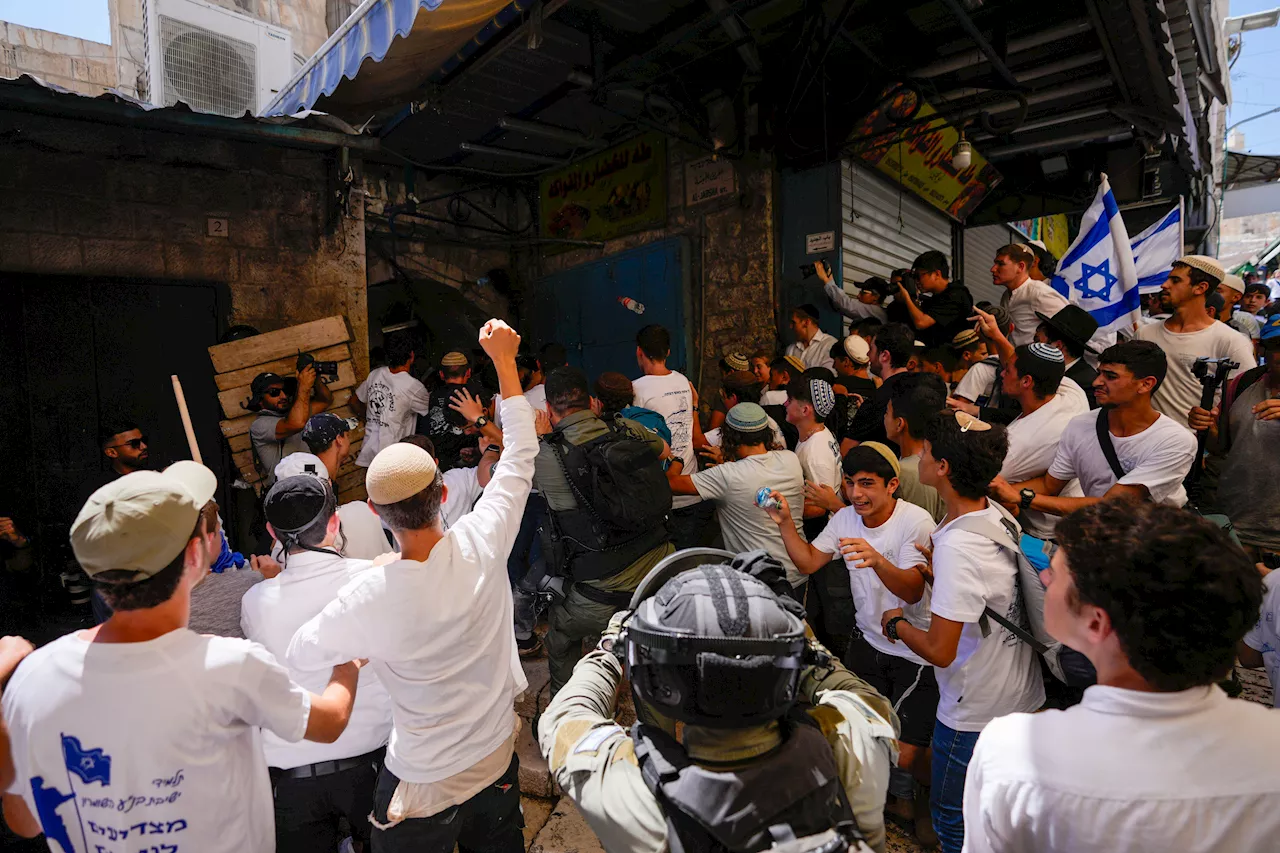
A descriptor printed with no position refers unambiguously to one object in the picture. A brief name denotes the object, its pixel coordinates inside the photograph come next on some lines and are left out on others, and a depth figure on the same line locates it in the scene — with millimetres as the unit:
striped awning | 4391
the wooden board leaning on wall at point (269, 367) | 4949
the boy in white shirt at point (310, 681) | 2135
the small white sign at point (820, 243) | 6568
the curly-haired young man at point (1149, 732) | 1082
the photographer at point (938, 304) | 5496
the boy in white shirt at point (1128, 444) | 2918
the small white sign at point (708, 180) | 7019
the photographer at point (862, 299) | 6102
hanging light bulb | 6133
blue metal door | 7527
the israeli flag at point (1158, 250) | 5242
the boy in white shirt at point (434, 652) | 1854
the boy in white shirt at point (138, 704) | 1430
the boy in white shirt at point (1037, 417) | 3395
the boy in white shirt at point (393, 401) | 5043
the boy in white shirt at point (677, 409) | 4539
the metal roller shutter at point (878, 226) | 6730
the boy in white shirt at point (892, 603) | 2859
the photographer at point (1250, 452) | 3439
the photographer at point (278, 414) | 4617
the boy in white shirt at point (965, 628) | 2293
